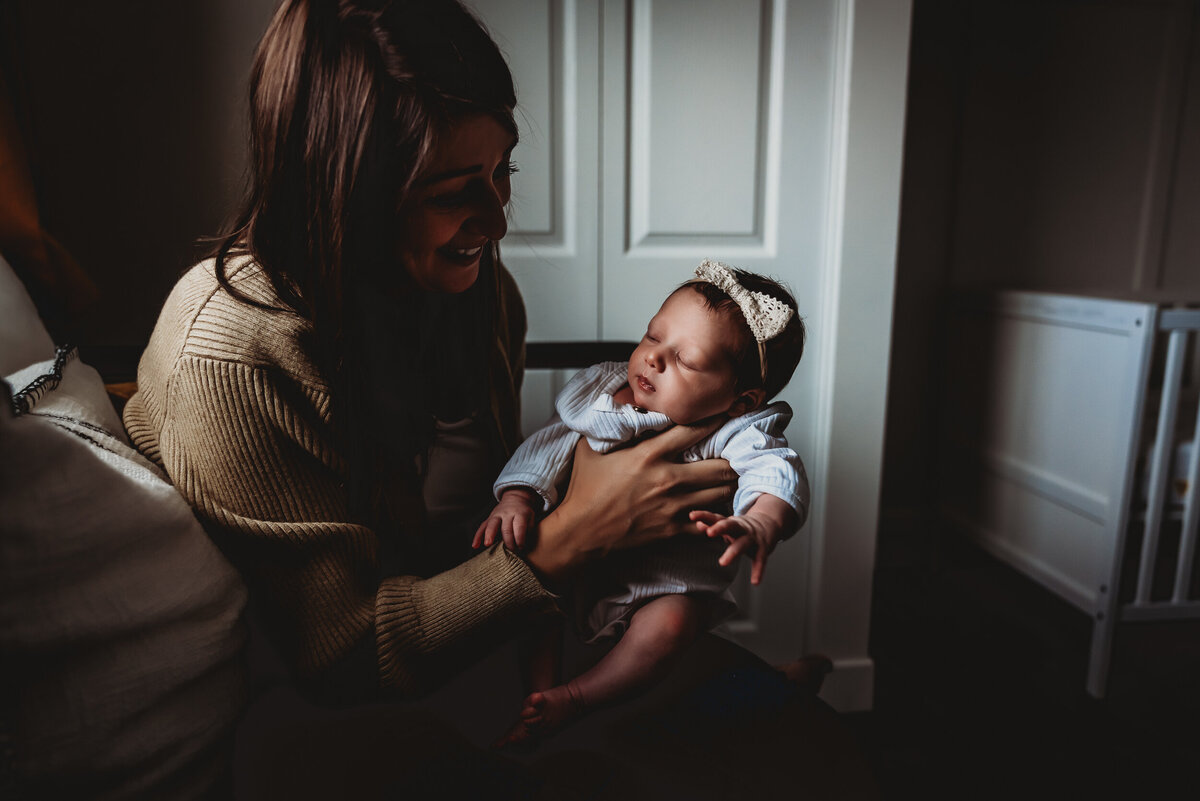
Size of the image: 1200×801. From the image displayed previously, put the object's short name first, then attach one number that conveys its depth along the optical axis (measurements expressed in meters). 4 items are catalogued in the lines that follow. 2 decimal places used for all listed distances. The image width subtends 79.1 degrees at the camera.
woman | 0.43
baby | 0.48
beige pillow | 0.35
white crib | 1.30
